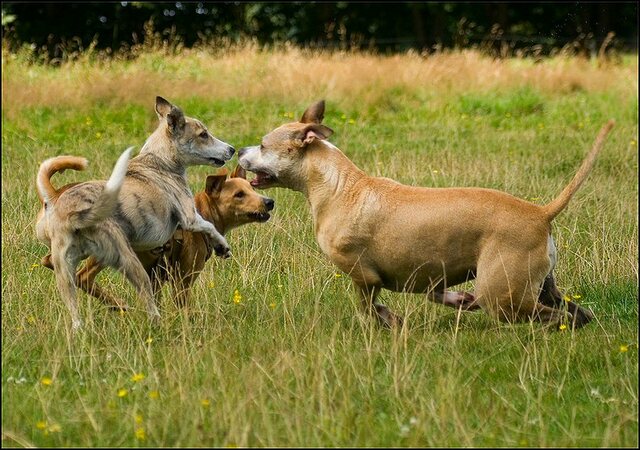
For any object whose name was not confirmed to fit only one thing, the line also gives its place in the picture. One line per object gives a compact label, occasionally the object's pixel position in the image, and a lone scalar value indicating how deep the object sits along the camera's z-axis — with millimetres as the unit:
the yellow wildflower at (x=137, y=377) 10764
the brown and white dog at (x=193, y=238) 14695
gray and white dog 13180
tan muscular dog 12711
